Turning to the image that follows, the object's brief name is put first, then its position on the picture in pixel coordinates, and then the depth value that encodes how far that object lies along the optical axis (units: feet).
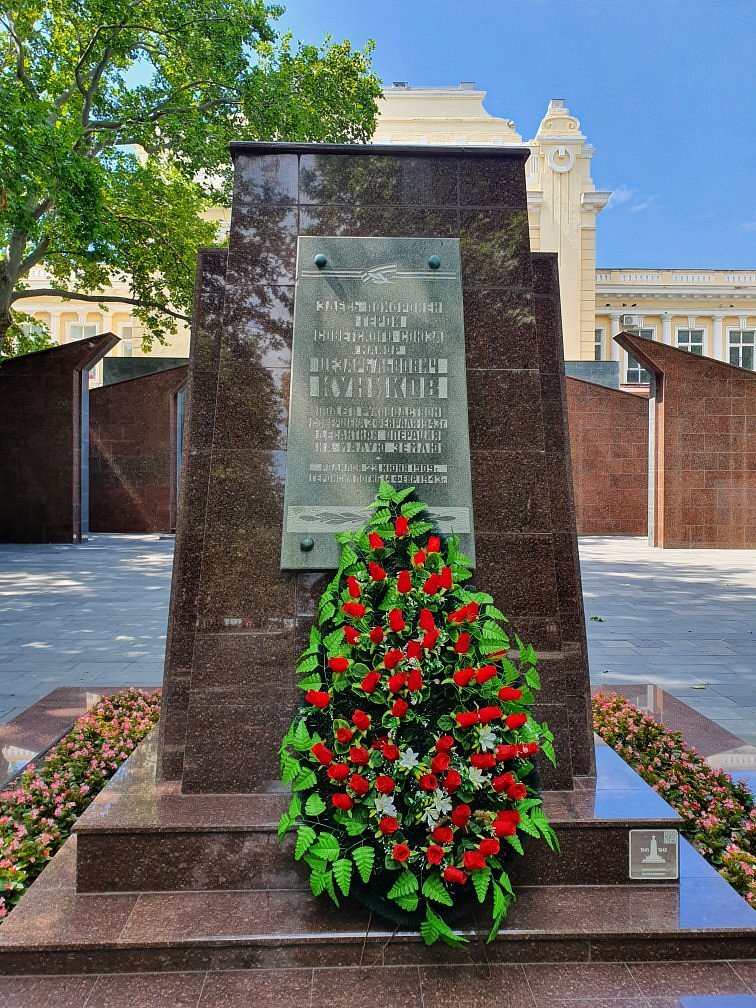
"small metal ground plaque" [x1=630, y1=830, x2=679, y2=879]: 8.87
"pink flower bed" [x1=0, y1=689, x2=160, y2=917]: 9.77
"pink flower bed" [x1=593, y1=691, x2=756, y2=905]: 10.14
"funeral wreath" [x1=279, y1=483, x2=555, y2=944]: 7.63
